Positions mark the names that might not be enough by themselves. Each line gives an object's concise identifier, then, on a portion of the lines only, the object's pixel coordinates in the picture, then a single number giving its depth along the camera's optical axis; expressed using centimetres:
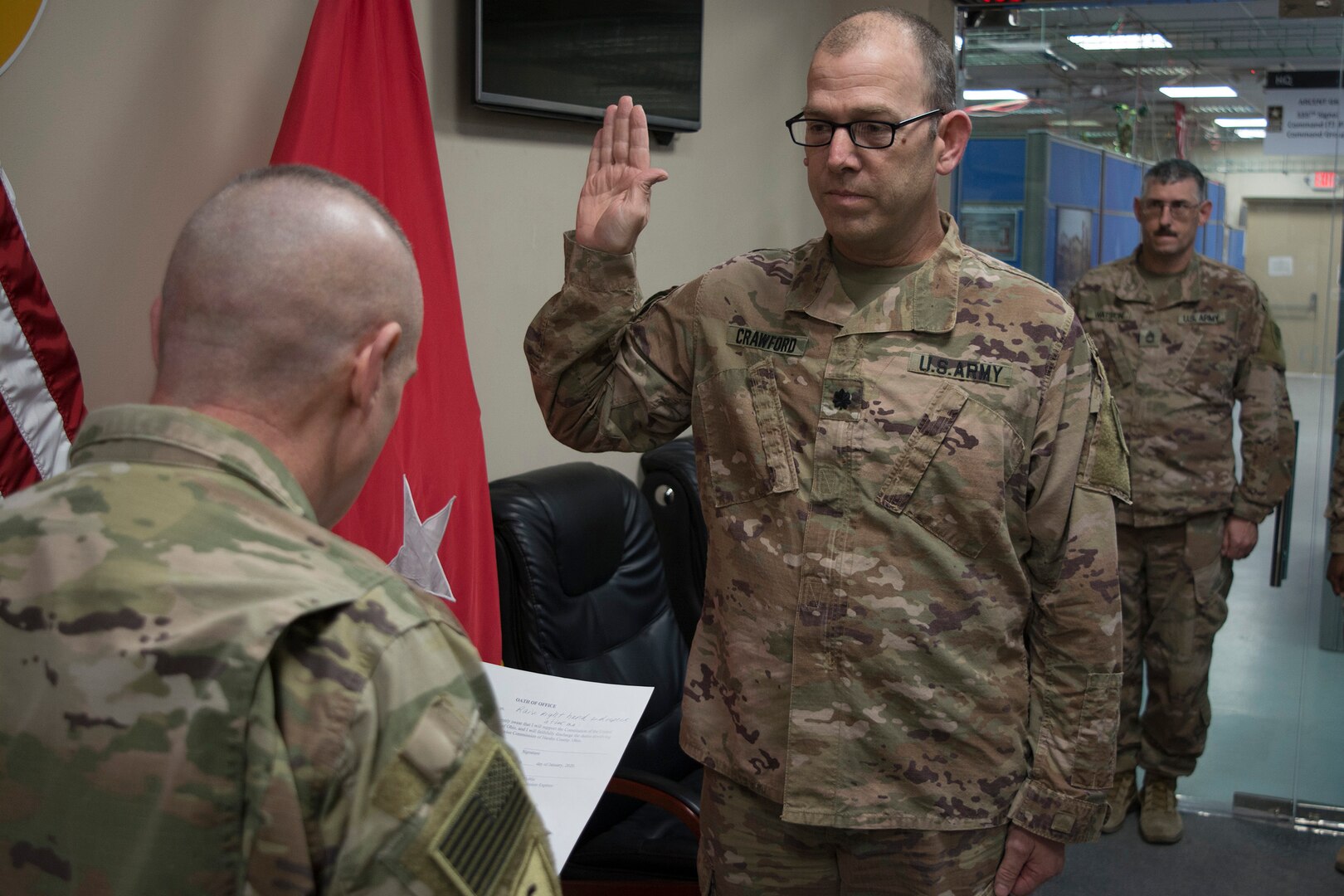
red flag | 180
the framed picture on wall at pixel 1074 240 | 401
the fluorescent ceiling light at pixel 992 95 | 409
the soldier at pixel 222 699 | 71
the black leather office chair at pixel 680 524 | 303
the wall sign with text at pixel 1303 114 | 364
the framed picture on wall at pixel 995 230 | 409
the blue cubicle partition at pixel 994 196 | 408
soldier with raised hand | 149
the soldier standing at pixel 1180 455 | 338
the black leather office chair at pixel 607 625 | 231
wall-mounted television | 245
